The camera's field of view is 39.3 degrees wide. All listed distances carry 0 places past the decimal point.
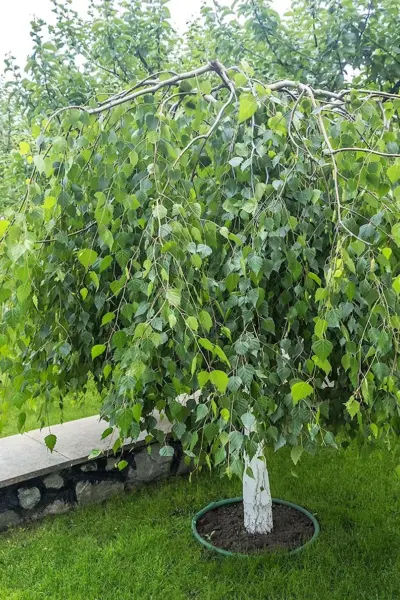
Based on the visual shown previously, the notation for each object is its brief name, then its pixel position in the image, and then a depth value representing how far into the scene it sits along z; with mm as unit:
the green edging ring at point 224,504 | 2693
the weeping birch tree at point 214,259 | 1383
